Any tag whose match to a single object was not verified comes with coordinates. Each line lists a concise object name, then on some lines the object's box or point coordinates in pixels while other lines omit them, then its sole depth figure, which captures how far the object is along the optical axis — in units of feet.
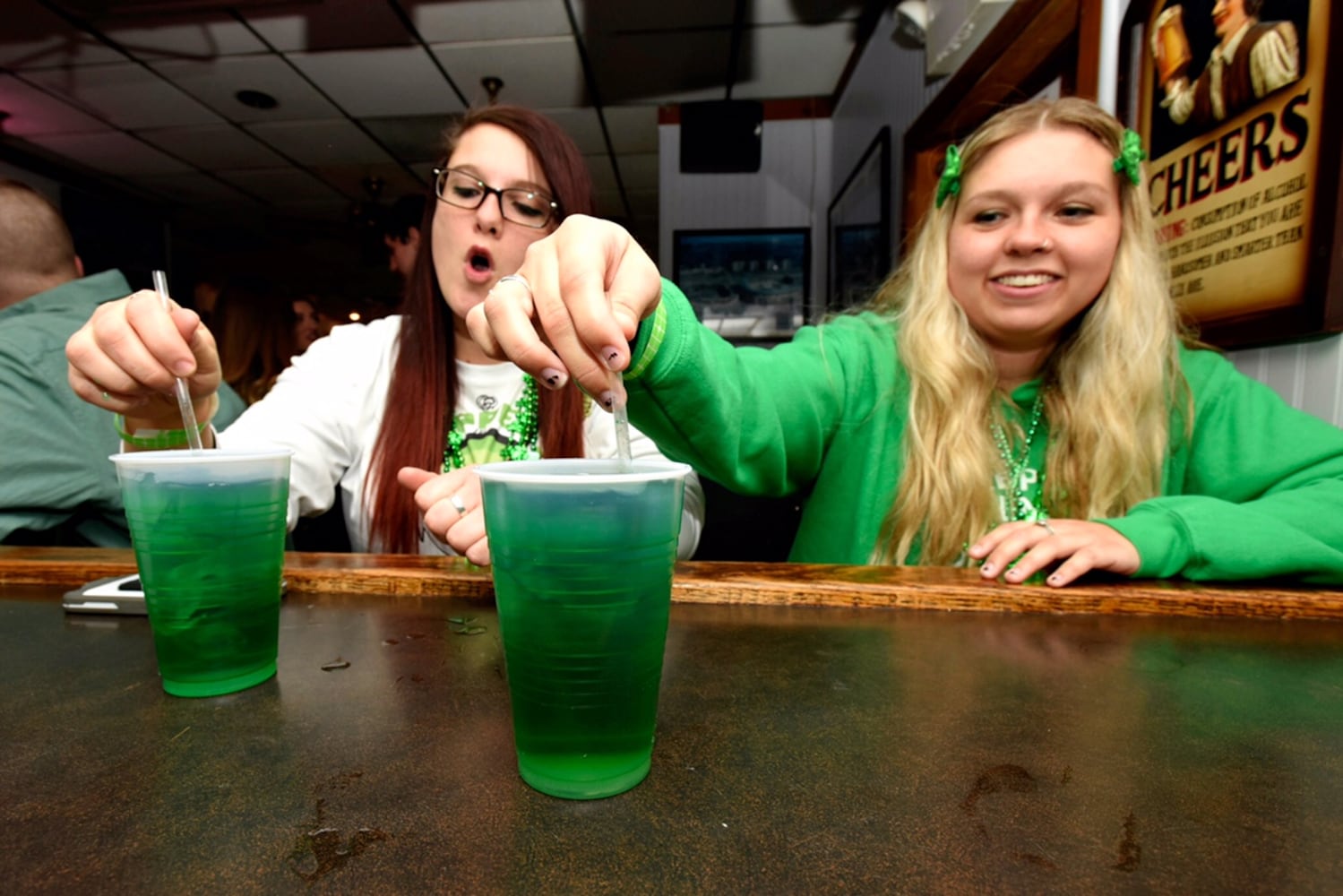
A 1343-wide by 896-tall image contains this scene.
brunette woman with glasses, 4.03
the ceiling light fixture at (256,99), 13.53
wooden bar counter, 1.07
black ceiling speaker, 13.58
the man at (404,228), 10.25
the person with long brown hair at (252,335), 7.95
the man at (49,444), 3.93
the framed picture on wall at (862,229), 9.77
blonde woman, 3.50
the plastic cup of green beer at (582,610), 1.20
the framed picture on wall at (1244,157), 3.47
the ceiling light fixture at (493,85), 12.92
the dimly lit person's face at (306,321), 14.17
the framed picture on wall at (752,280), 14.98
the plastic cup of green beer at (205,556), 1.60
